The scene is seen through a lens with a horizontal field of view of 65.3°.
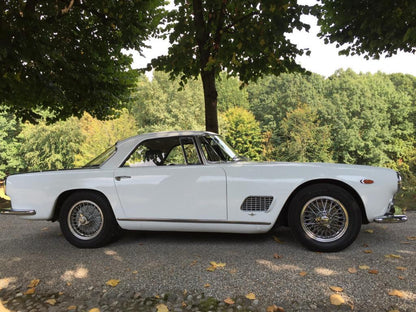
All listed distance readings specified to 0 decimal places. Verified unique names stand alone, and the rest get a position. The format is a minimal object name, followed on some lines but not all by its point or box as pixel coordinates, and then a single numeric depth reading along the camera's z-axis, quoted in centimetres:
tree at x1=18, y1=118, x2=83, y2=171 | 3931
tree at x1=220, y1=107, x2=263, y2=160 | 4338
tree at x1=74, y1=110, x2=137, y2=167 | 3397
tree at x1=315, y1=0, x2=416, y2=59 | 723
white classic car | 405
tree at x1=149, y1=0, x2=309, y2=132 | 710
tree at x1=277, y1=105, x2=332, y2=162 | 4066
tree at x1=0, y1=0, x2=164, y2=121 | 786
